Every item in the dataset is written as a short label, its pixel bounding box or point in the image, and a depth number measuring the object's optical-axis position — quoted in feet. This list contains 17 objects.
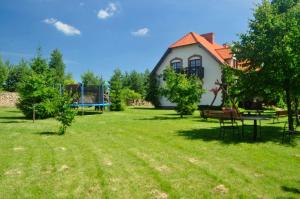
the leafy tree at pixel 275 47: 25.07
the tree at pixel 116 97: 73.20
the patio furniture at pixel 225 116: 25.78
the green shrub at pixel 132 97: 117.77
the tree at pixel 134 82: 159.58
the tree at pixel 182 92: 48.70
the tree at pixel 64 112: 29.13
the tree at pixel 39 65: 46.91
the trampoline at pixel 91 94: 63.73
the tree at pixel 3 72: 138.11
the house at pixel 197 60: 80.51
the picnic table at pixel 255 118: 23.69
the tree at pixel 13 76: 157.45
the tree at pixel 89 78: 161.11
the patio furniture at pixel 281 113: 37.38
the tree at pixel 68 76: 188.85
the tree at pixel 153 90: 93.36
